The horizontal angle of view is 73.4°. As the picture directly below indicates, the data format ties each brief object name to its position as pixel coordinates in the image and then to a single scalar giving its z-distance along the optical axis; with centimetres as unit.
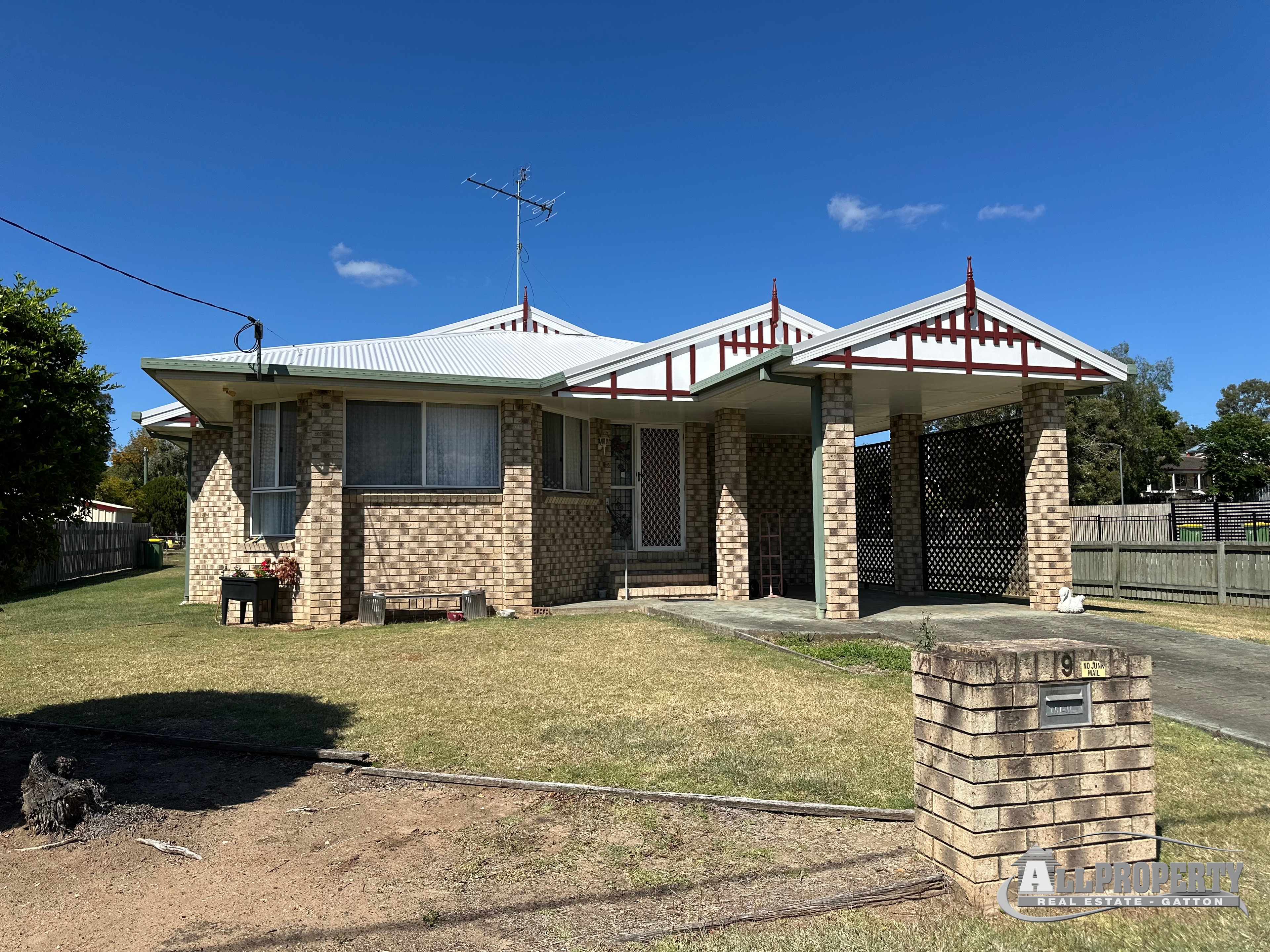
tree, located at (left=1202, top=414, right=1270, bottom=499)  6003
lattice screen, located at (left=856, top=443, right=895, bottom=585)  1777
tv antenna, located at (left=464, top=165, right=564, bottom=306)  2050
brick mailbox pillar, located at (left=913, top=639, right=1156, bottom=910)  349
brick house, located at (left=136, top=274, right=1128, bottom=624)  1175
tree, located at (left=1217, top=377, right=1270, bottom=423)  8294
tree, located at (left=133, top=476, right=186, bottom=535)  4091
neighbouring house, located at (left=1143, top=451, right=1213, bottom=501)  6819
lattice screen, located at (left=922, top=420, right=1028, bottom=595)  1458
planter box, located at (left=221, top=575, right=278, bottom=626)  1255
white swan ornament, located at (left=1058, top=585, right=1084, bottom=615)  1197
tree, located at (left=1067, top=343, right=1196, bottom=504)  4653
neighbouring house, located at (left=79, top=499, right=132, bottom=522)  3716
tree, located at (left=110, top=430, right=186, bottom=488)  5700
